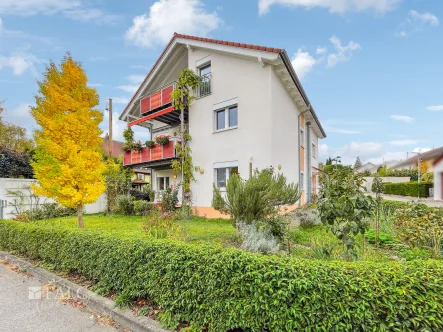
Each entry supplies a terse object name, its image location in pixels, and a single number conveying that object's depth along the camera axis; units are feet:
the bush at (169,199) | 46.17
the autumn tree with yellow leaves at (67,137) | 27.27
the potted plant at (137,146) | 55.36
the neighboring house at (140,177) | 94.25
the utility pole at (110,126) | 67.70
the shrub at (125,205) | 49.49
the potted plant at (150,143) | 51.80
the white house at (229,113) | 40.37
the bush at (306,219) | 29.94
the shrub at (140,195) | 71.41
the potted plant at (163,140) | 49.06
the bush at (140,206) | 47.83
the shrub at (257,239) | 17.37
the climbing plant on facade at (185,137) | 46.83
